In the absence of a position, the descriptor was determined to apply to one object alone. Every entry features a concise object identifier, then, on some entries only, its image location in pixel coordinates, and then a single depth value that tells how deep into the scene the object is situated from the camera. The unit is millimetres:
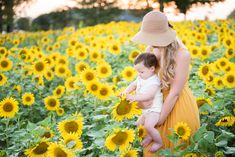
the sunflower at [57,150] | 2369
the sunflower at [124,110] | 2816
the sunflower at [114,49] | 6059
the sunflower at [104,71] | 4547
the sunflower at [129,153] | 2441
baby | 2793
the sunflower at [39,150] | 2598
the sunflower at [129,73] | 4363
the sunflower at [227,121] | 3102
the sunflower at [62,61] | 5069
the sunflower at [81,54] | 5531
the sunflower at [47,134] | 2902
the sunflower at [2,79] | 4441
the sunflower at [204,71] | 4122
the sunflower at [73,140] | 2613
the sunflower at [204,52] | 5465
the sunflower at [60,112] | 4036
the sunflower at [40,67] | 4746
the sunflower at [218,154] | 2426
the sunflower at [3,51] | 5409
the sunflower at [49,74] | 4848
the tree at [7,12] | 18328
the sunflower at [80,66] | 4633
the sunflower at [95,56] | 5508
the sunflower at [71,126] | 2803
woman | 2844
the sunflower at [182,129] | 2707
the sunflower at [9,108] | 3535
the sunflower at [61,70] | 4898
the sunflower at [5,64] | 4969
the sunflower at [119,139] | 2553
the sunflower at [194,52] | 5519
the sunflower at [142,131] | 2834
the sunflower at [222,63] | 4387
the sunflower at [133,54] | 5618
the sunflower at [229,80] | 3957
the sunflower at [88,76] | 3999
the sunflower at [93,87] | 3715
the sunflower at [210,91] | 3932
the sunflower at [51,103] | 3998
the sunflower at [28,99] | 4125
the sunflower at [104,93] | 3695
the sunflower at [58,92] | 4363
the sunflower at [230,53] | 5148
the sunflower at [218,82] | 4055
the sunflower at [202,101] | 3412
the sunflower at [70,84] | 4387
